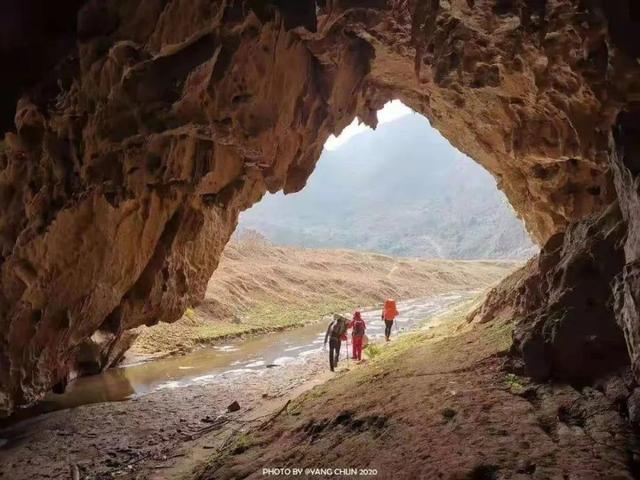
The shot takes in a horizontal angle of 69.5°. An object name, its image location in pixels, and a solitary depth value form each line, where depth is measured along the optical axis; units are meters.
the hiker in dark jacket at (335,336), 13.88
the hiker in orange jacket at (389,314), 18.08
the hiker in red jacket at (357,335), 14.48
